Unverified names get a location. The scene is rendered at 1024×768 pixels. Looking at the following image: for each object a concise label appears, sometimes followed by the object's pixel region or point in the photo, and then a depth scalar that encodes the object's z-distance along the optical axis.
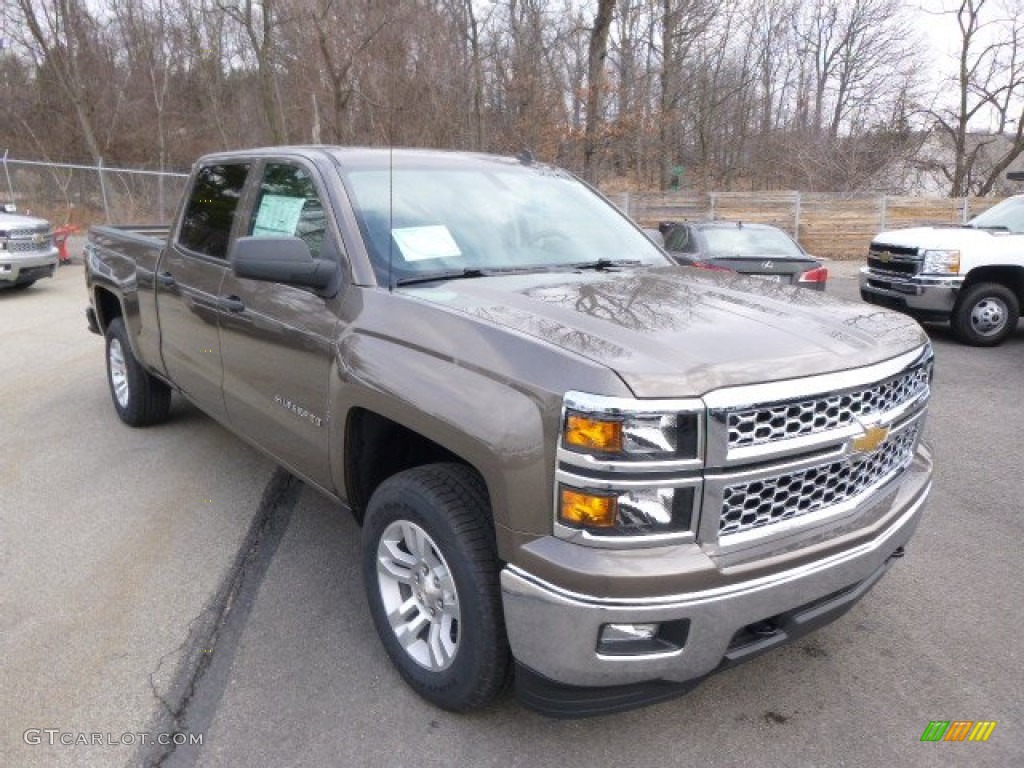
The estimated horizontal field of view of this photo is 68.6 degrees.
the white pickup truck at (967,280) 8.84
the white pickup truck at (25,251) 11.71
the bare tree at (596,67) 21.14
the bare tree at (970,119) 28.09
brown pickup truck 2.01
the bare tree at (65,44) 26.50
